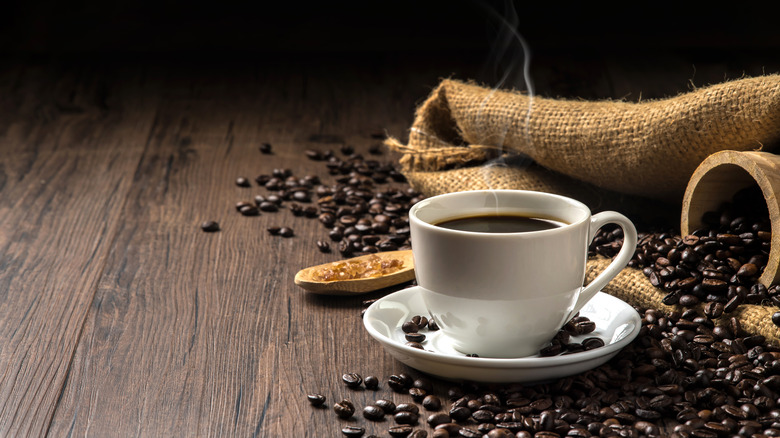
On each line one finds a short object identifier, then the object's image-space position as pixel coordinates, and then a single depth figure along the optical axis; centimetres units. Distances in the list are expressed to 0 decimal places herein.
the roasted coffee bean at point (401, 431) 131
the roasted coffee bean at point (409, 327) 138
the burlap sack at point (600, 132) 146
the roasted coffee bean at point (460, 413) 131
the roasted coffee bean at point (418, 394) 134
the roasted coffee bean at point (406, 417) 132
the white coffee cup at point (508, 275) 132
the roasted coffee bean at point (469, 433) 130
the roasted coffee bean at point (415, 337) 137
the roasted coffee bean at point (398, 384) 135
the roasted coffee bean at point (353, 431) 131
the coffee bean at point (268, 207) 165
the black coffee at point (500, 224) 136
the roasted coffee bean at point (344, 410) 132
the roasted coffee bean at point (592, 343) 135
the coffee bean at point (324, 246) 156
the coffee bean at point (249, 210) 164
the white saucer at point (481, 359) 131
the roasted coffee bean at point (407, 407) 132
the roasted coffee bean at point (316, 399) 133
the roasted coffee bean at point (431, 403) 133
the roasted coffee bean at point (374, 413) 132
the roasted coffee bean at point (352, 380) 135
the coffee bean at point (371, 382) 135
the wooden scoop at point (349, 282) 146
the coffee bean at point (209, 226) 160
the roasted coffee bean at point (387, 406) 133
